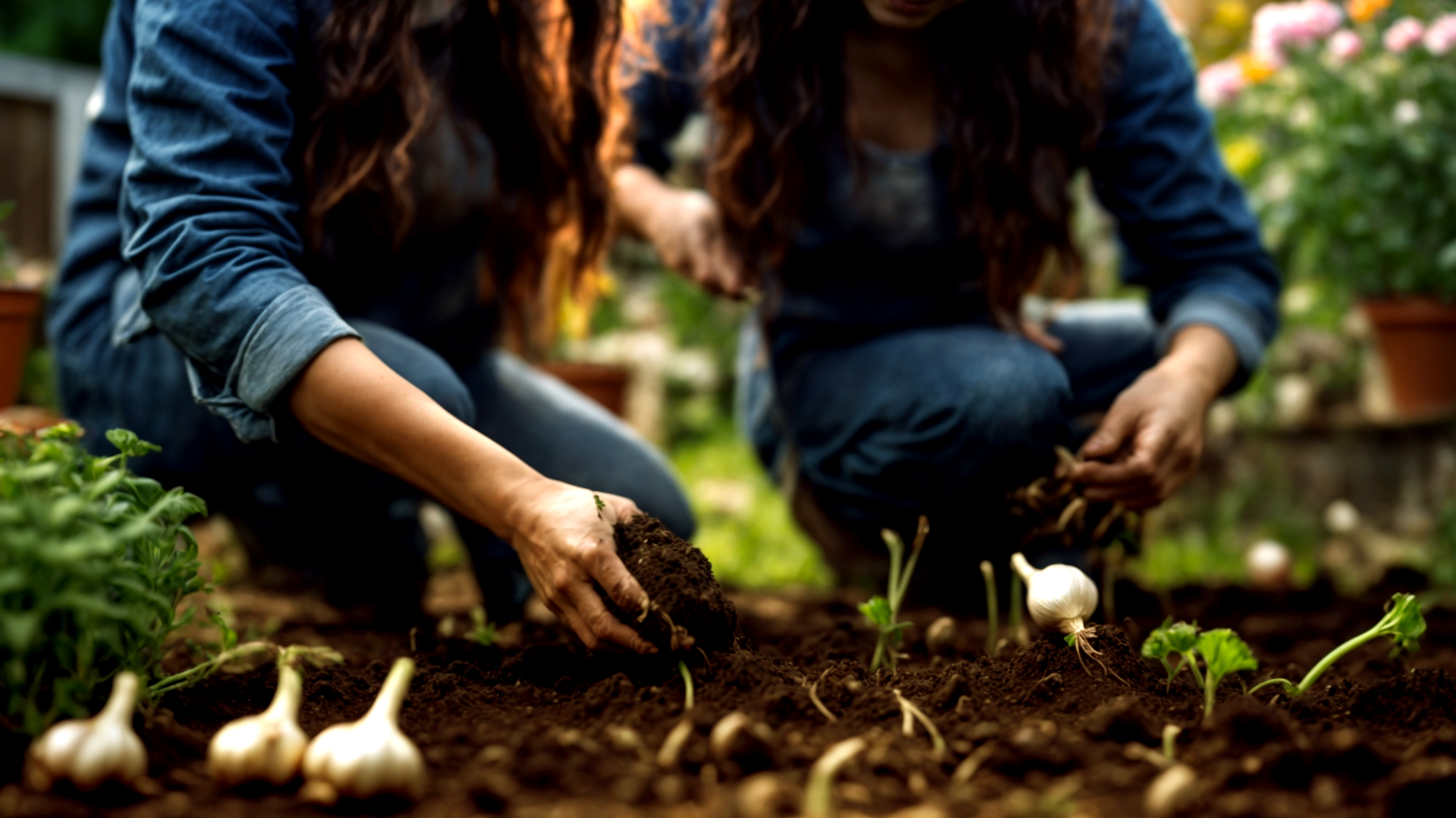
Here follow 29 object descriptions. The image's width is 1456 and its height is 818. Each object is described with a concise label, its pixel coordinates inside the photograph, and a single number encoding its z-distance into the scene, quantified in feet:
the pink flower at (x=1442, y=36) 9.16
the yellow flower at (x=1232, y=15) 14.24
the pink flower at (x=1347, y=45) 9.91
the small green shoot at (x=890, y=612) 5.00
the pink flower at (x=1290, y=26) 10.28
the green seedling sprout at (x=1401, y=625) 4.57
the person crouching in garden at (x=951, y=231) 6.81
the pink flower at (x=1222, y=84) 11.26
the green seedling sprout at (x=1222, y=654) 4.22
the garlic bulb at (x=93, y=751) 3.37
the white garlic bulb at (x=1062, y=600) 4.78
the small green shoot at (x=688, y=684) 4.18
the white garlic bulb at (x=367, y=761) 3.36
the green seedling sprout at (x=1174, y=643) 4.33
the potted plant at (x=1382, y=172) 9.73
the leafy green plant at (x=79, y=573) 3.46
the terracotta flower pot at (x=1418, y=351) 9.71
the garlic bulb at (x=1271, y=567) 9.07
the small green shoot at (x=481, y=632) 5.62
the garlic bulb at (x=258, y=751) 3.51
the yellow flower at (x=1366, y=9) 10.02
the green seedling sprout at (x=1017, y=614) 6.17
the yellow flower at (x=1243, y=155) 11.28
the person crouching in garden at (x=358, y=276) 4.93
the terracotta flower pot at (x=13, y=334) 8.29
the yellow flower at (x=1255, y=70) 11.10
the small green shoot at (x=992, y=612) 5.88
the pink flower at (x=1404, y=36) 9.43
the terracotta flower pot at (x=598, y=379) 12.02
